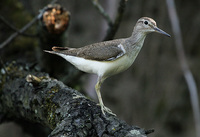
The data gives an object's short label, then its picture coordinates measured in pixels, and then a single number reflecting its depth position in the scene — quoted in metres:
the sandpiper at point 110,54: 7.57
